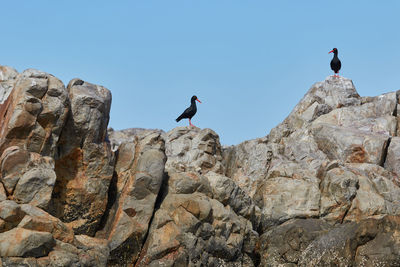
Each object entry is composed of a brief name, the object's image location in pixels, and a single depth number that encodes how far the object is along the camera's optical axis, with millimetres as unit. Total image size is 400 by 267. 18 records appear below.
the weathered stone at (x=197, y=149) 36688
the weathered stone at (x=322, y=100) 44097
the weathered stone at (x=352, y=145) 35906
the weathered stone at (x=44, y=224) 20141
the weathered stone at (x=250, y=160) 35750
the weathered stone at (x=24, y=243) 19047
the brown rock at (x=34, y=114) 23062
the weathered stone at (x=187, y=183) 26062
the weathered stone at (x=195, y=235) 23281
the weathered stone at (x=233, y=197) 27219
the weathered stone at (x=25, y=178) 21812
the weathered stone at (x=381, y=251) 22438
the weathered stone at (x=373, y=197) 28719
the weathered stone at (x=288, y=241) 25516
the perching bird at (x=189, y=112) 41916
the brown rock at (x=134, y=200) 23516
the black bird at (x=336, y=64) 48625
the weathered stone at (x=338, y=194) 28703
